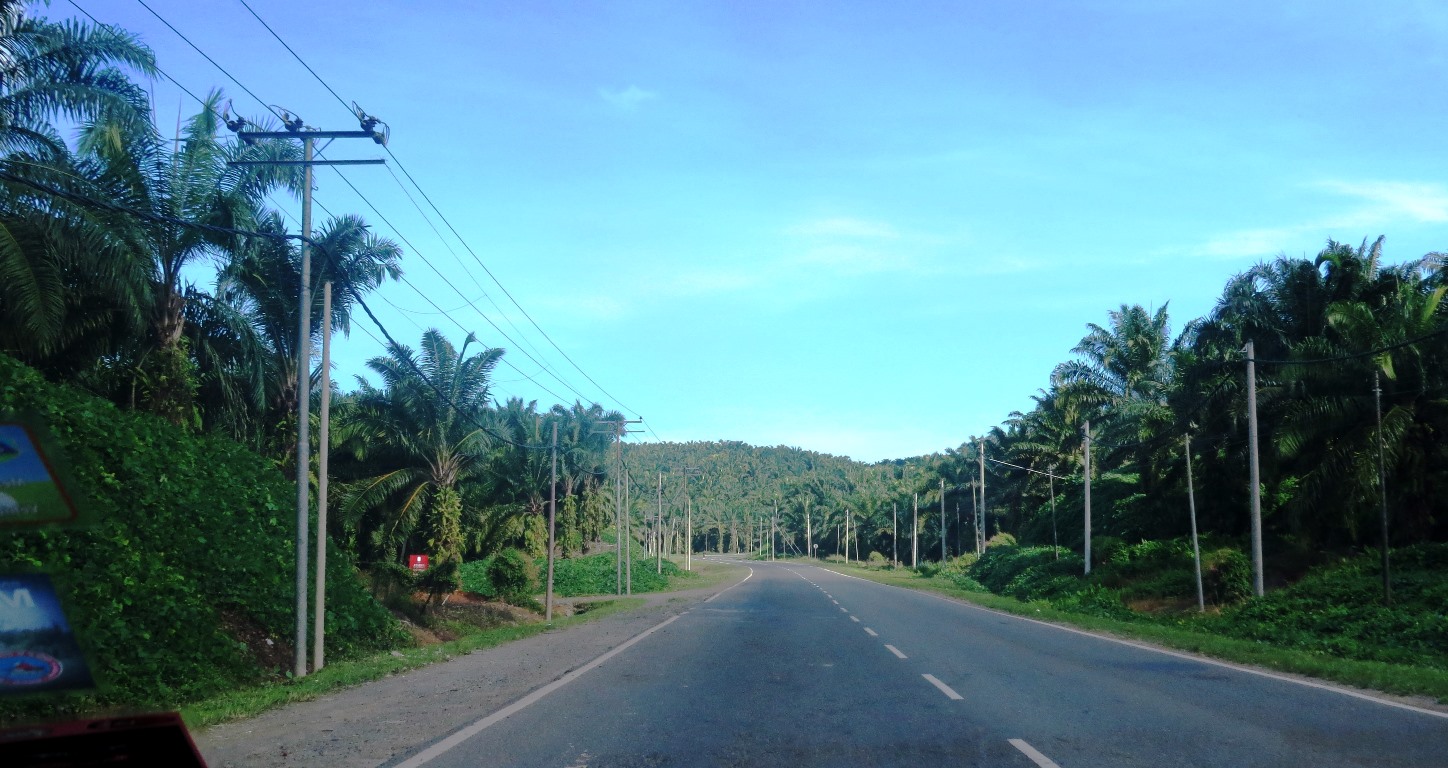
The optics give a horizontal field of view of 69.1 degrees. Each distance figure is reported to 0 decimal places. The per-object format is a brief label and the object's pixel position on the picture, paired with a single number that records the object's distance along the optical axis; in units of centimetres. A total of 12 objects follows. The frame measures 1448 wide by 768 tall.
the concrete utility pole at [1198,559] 3094
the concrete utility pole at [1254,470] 2747
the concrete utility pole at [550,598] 3547
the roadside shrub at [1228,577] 3219
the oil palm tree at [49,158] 1808
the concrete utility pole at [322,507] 1742
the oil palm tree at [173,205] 2077
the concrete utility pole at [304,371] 1686
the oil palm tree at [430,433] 3806
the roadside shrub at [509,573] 4091
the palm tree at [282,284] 2866
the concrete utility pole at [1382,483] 2445
